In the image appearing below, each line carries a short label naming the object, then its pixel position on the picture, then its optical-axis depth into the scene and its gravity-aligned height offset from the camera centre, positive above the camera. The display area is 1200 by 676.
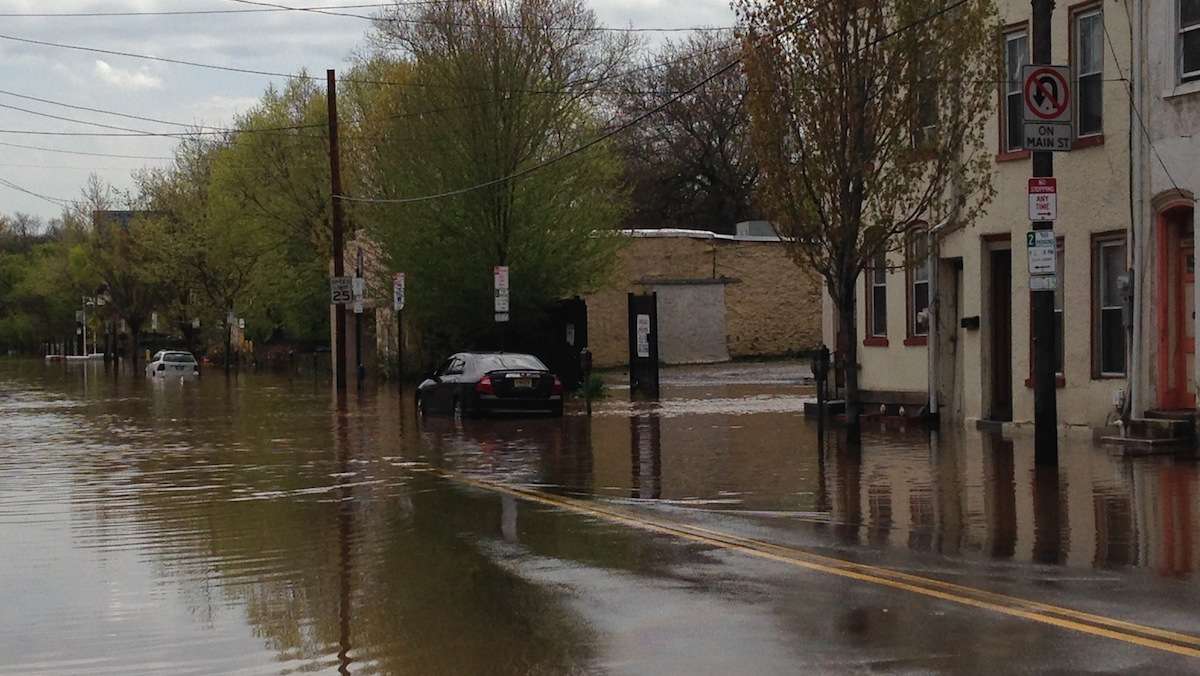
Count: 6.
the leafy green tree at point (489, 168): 38.03 +4.24
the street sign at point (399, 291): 37.47 +1.31
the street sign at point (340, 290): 42.59 +1.54
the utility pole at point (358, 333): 44.06 +0.53
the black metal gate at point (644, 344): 38.00 -0.01
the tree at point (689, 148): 68.44 +8.44
